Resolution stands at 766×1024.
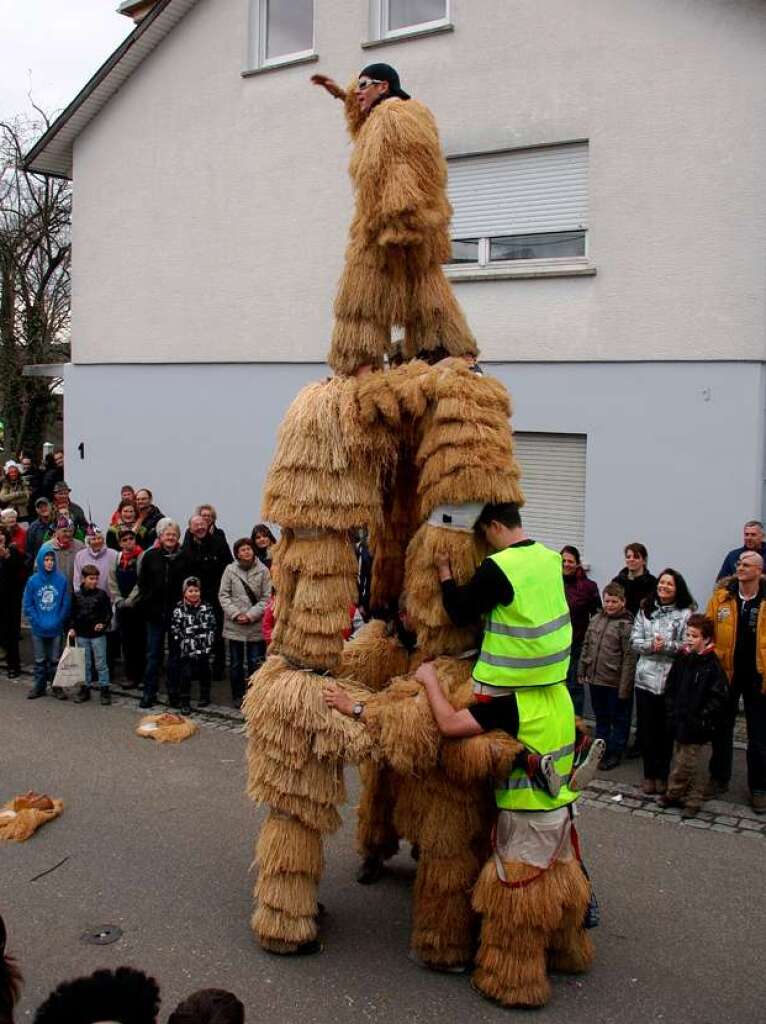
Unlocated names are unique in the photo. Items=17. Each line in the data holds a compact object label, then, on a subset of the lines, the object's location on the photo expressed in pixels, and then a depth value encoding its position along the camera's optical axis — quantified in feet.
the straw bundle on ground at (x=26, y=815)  21.03
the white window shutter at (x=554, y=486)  35.42
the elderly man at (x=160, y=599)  31.71
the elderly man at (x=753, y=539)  28.91
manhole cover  16.84
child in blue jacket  32.99
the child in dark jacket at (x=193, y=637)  31.01
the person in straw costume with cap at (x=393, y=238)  15.85
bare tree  80.94
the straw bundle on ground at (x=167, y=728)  28.12
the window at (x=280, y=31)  42.11
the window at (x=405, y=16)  37.79
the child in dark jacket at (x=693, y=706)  22.39
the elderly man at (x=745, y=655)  23.50
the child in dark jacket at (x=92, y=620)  32.27
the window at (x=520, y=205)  34.68
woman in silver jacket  24.08
